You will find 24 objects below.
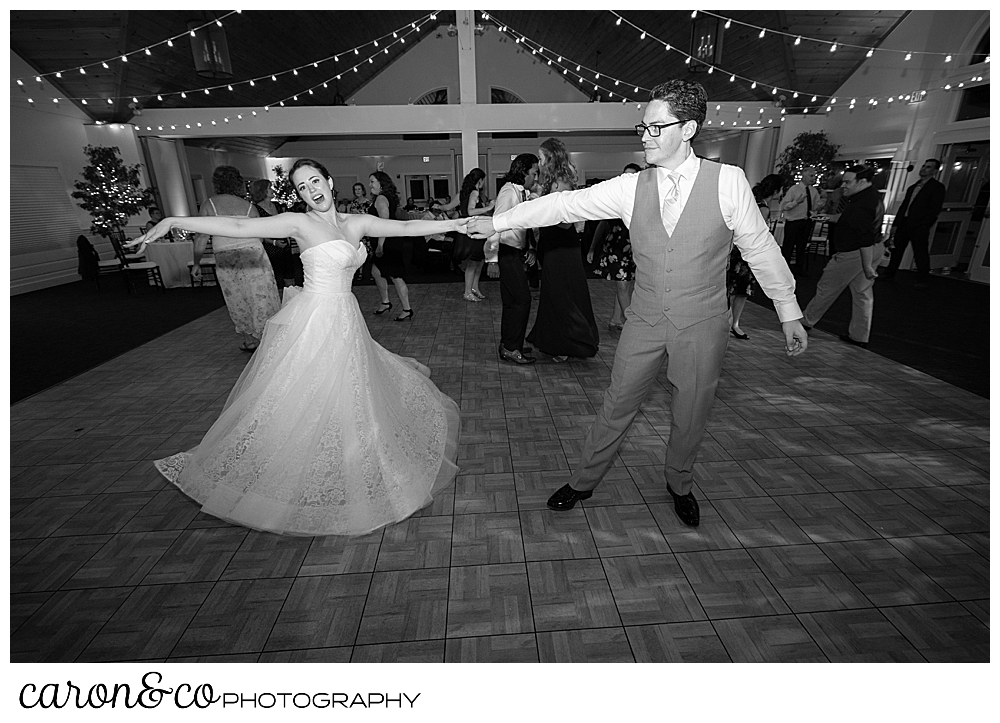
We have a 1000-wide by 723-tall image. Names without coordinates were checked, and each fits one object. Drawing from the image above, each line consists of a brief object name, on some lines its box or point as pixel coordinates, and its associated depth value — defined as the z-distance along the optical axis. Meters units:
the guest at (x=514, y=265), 3.44
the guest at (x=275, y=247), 4.86
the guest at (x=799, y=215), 7.85
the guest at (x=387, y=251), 5.02
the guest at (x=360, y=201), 6.55
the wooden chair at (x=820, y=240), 9.41
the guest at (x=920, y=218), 6.58
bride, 2.13
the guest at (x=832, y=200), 8.97
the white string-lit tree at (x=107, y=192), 8.95
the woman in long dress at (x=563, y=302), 3.79
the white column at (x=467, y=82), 9.40
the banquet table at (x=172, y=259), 7.75
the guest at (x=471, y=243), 4.95
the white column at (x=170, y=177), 11.09
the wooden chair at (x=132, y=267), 7.68
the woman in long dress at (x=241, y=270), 3.98
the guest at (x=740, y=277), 4.18
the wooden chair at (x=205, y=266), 7.98
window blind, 8.20
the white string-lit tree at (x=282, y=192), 12.46
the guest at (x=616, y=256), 4.43
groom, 1.67
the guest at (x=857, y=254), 4.00
